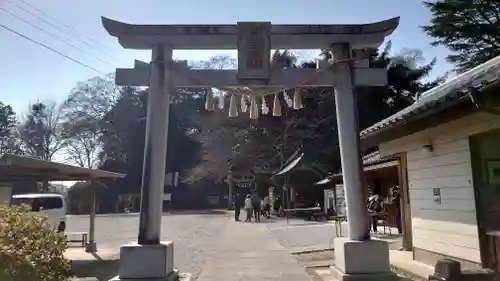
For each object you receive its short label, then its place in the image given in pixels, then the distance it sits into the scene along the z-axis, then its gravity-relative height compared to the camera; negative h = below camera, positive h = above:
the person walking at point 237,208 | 26.48 +0.15
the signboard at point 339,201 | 18.70 +0.39
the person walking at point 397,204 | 16.30 +0.20
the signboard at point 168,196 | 51.40 +1.66
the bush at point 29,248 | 4.43 -0.37
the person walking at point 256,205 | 26.25 +0.31
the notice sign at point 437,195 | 8.27 +0.26
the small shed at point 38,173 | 10.06 +1.09
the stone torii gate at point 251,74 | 7.64 +2.38
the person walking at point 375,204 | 18.41 +0.23
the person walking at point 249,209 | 26.11 +0.09
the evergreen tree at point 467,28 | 25.14 +10.03
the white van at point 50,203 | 18.91 +0.37
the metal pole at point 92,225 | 14.87 -0.46
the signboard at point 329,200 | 24.07 +0.53
